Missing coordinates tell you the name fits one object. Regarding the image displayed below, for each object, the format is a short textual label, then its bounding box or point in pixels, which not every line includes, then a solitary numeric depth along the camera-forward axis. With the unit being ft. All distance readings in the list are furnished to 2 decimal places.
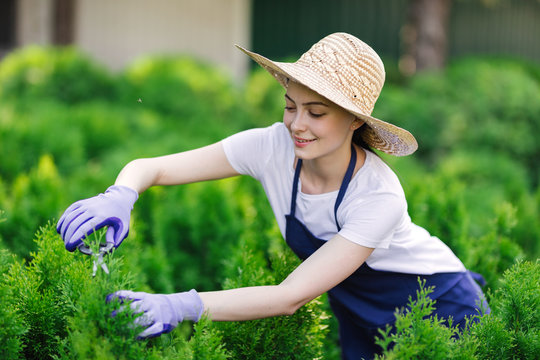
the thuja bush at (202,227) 11.75
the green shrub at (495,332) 5.48
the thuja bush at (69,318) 4.97
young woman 5.46
